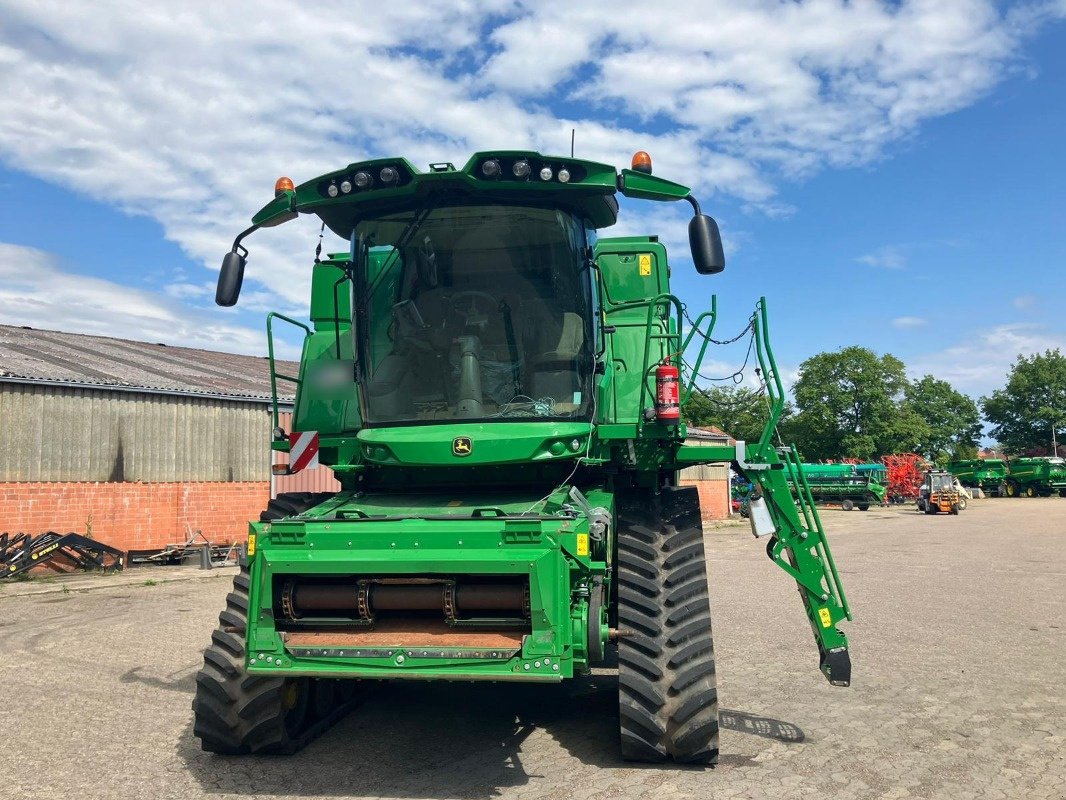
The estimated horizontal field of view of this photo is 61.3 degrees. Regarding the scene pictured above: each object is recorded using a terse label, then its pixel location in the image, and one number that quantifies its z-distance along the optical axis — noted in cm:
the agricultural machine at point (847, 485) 4822
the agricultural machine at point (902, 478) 5475
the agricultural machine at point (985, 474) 6200
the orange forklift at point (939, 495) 4250
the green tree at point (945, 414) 8738
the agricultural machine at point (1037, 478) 5859
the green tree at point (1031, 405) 8781
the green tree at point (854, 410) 7175
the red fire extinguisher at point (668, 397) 586
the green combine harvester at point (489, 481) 473
